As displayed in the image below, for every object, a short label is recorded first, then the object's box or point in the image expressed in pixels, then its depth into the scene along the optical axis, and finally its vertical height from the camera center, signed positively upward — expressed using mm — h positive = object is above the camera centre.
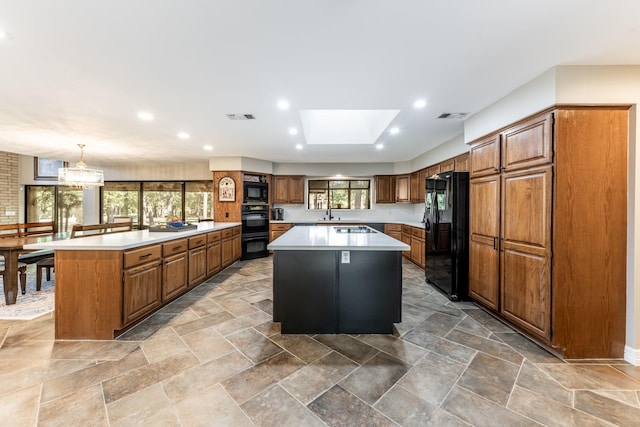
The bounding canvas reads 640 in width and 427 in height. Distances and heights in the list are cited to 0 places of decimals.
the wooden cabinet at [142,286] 2383 -774
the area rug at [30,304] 2756 -1147
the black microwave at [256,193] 5711 +467
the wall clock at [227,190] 5598 +502
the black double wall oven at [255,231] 5672 -442
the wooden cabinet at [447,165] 4203 +847
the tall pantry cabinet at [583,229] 2016 -131
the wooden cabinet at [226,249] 4723 -724
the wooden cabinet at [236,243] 5172 -681
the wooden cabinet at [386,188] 6449 +643
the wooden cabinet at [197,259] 3559 -719
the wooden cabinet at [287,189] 6496 +615
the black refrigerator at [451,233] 3234 -279
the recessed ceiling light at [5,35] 1646 +1196
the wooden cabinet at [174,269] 2955 -730
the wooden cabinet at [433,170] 4734 +860
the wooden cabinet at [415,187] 5795 +608
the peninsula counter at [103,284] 2283 -693
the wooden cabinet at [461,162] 3814 +807
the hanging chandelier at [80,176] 4570 +665
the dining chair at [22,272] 3208 -816
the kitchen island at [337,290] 2389 -756
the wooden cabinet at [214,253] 4152 -726
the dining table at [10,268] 2947 -681
